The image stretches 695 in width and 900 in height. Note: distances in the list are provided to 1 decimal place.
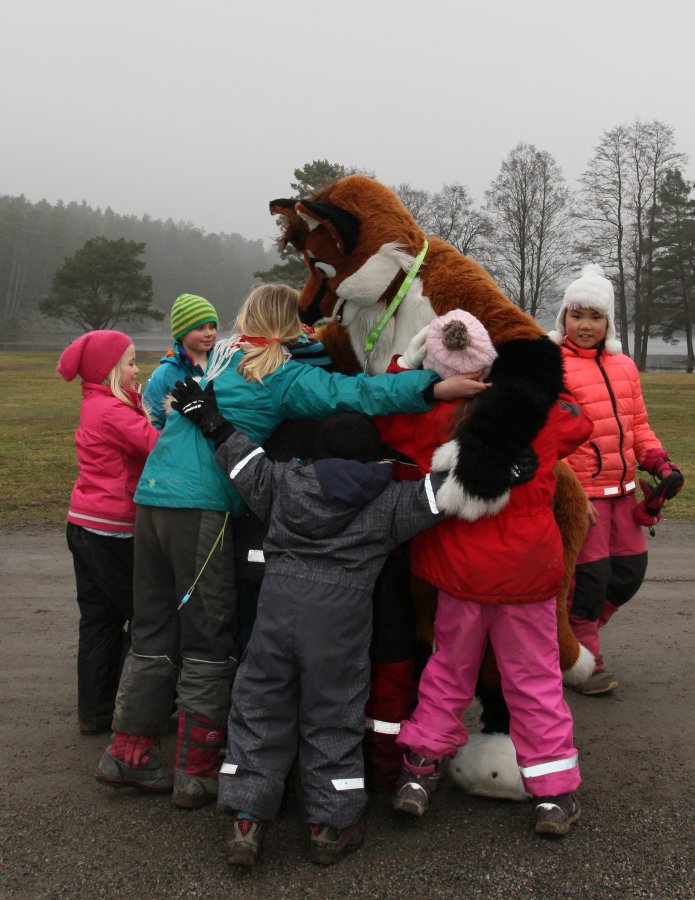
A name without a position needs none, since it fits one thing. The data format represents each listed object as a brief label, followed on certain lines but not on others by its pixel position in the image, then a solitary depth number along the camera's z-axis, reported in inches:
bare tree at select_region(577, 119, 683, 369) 1599.4
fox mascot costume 116.0
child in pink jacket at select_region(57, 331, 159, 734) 146.5
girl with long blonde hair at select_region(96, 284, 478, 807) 122.0
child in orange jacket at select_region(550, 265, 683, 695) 160.7
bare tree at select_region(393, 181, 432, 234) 1379.2
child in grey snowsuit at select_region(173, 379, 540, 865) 107.7
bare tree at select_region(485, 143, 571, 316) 1643.7
